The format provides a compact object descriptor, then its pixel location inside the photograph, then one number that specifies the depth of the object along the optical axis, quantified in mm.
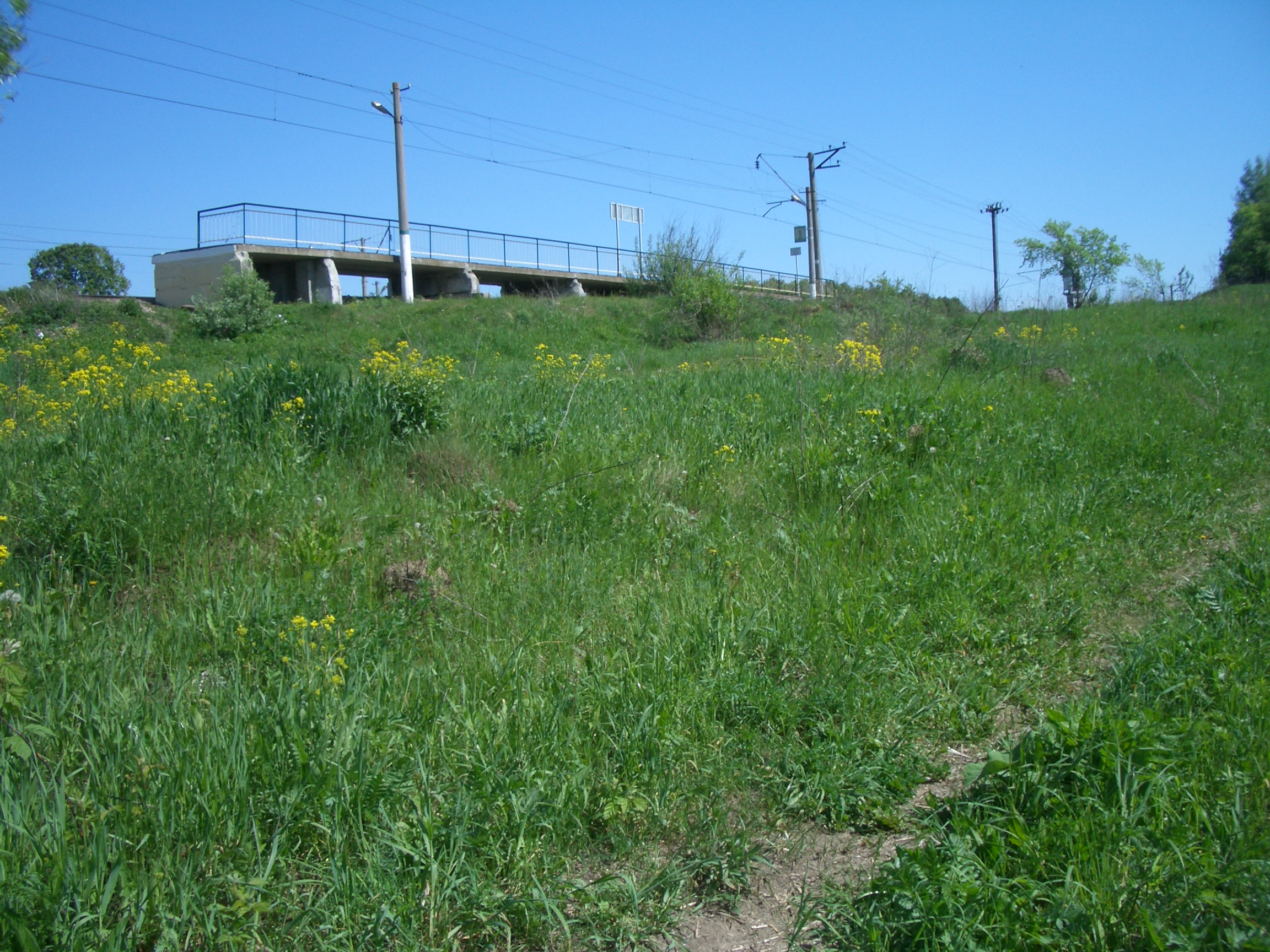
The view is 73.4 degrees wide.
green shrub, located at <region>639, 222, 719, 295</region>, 33719
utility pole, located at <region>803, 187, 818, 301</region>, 41219
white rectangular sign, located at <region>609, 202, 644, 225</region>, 46062
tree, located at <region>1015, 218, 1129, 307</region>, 82769
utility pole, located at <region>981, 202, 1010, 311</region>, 61875
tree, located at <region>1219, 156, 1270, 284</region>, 42031
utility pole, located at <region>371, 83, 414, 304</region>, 28672
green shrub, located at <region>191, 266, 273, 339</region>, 22047
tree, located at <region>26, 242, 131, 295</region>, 61031
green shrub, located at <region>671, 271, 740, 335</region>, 25219
